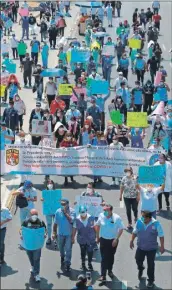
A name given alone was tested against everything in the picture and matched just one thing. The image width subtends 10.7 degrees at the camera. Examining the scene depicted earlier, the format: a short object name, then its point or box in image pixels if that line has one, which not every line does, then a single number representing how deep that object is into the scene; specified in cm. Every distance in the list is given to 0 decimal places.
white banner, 2261
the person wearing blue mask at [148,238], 1656
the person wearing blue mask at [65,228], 1719
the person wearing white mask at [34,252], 1675
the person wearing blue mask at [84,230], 1709
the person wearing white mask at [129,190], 1916
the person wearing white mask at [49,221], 1842
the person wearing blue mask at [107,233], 1675
